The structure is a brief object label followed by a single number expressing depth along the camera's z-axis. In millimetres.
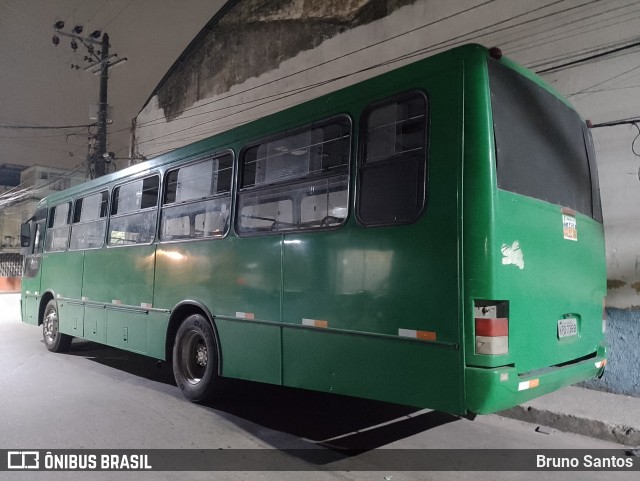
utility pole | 17906
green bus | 3188
